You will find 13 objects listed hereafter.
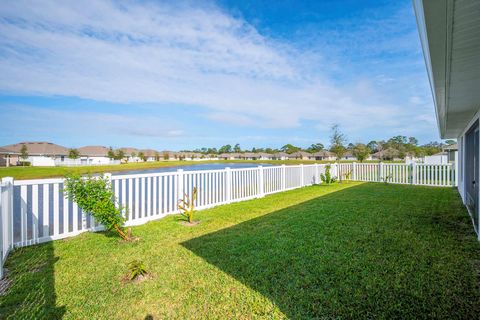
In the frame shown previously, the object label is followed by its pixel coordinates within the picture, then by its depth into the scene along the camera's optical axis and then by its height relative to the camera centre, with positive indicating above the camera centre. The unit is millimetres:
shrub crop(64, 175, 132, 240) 4065 -621
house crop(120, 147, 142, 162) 65062 +1630
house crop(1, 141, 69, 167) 42781 +1795
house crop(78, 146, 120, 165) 51719 +1482
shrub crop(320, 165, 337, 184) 12891 -1006
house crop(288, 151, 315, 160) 79625 +1044
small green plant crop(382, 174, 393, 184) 13164 -1131
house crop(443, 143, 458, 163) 16648 +378
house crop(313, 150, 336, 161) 72962 +1144
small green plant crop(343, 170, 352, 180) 14259 -1001
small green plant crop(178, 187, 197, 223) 5548 -1174
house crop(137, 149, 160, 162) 68938 +1996
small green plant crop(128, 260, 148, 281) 2883 -1332
